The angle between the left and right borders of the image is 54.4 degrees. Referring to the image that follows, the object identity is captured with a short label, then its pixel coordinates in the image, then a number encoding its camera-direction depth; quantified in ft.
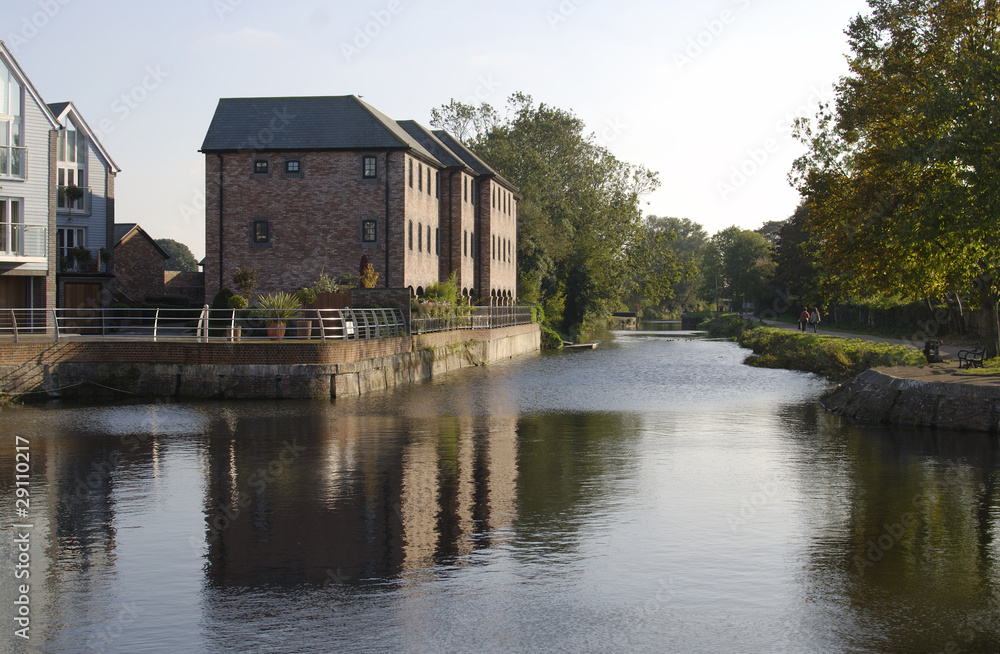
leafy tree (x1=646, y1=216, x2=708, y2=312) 525.34
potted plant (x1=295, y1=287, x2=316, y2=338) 100.83
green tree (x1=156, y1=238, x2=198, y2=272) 467.93
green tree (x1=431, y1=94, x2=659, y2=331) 246.27
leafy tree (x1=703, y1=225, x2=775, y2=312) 326.24
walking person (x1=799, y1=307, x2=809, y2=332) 196.75
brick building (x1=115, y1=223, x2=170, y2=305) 186.80
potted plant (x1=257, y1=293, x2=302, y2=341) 93.66
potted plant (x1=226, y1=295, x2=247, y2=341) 90.64
